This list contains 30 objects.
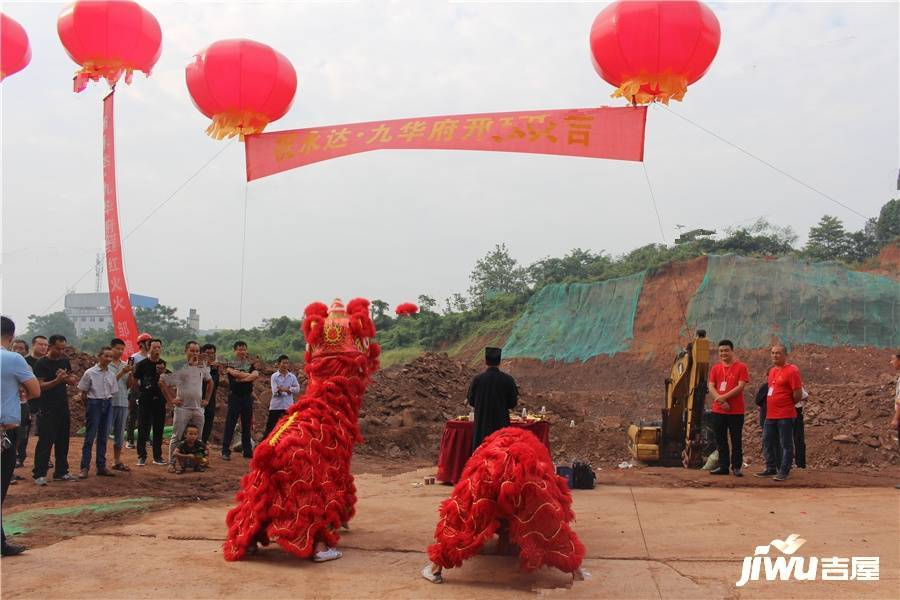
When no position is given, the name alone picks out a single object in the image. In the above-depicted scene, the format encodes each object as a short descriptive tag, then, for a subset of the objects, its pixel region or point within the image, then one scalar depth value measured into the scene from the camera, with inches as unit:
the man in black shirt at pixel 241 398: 358.3
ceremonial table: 304.5
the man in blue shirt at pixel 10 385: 176.9
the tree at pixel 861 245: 1127.0
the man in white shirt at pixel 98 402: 292.7
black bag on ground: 298.5
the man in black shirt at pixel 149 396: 318.7
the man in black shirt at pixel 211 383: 347.6
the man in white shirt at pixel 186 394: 321.1
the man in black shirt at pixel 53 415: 280.8
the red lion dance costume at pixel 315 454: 180.1
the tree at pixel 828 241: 1140.5
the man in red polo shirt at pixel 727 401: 302.5
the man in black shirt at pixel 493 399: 226.1
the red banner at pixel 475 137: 259.6
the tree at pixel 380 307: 1241.4
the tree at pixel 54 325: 1456.6
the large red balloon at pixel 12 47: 303.6
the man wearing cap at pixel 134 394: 334.0
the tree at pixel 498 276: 1370.6
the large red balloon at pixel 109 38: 289.1
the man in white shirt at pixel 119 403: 308.8
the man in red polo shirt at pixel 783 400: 296.2
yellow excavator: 334.6
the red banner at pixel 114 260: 356.8
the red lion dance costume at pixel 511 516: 157.6
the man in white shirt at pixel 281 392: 351.9
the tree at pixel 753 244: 1182.9
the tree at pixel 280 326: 1192.2
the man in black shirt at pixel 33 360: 279.4
